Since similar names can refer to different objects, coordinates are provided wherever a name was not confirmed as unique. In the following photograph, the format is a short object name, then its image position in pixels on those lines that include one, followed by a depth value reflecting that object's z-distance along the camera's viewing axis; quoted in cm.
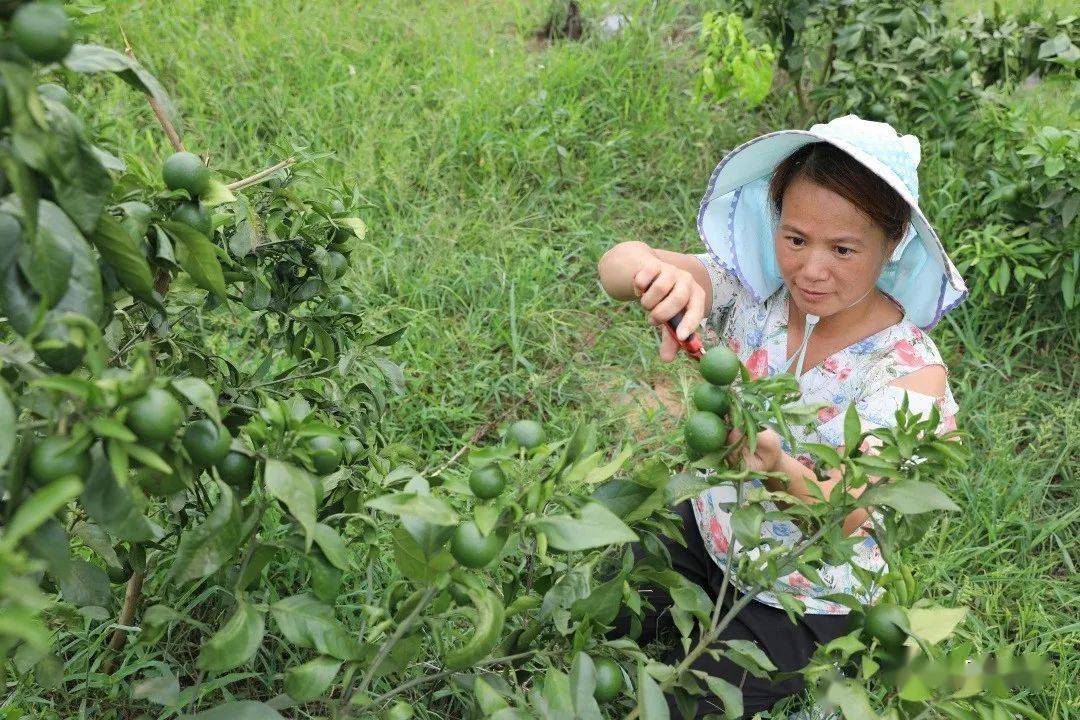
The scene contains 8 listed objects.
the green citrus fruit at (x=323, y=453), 105
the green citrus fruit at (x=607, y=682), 119
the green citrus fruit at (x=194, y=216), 115
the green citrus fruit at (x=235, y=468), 102
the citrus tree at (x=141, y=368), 77
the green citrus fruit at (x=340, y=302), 163
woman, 175
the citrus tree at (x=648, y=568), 102
